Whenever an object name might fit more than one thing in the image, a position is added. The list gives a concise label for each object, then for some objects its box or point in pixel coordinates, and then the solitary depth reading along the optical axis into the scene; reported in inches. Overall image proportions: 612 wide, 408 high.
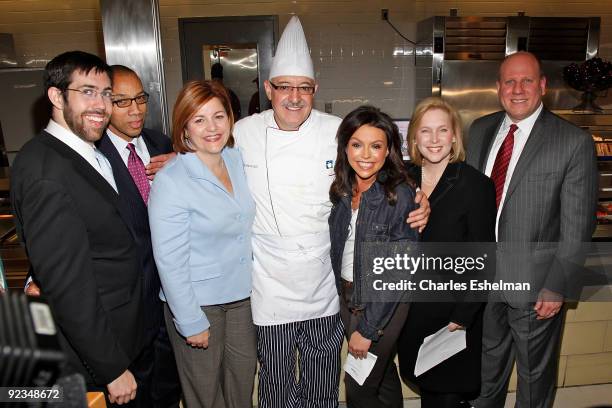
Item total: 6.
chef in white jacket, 71.6
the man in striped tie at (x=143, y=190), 66.9
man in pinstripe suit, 72.4
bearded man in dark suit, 50.7
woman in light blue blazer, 61.9
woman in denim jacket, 65.5
